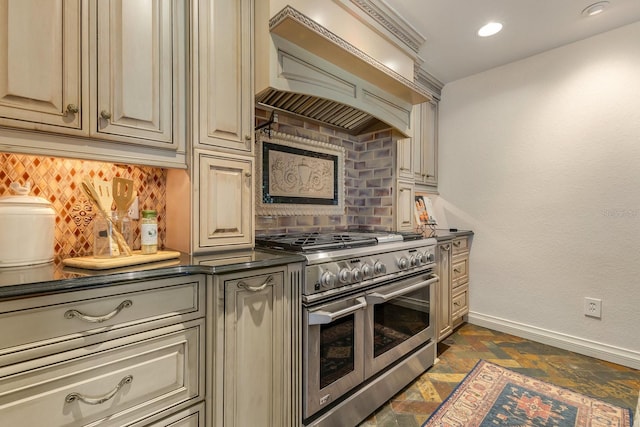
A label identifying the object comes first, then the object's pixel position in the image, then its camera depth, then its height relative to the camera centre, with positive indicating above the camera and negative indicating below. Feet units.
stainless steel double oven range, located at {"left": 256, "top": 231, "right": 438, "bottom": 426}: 4.61 -2.01
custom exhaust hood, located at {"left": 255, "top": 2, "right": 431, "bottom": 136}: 4.87 +2.79
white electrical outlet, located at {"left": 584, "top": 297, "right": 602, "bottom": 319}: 7.82 -2.61
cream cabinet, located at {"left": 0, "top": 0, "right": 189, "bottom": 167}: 3.15 +1.70
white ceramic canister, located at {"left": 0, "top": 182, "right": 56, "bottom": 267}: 3.28 -0.17
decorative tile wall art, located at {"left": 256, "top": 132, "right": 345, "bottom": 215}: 6.33 +0.92
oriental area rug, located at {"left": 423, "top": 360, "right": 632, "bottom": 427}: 5.39 -3.93
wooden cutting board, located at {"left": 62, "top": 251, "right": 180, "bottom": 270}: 3.40 -0.60
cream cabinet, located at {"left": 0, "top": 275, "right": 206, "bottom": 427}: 2.62 -1.51
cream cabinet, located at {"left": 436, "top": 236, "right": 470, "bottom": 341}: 8.27 -2.22
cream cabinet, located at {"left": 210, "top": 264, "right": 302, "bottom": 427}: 3.74 -1.91
